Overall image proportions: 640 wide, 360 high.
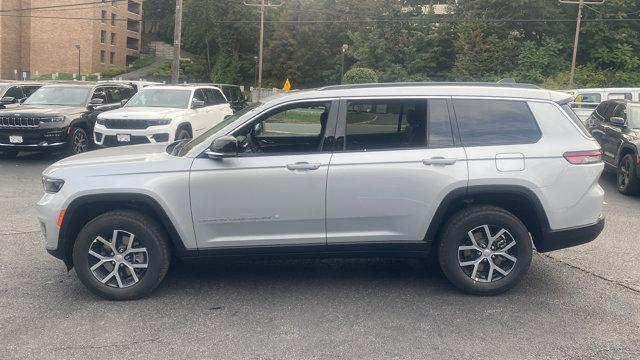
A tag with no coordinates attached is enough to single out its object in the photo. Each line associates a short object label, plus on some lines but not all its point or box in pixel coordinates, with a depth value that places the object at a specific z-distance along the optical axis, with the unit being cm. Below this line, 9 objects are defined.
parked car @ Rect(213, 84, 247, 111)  1822
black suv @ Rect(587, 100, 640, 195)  1116
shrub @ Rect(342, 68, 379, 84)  4014
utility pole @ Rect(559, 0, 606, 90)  3979
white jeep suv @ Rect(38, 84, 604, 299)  523
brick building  6775
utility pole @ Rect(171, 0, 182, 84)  2444
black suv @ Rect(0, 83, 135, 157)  1365
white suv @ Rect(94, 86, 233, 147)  1334
